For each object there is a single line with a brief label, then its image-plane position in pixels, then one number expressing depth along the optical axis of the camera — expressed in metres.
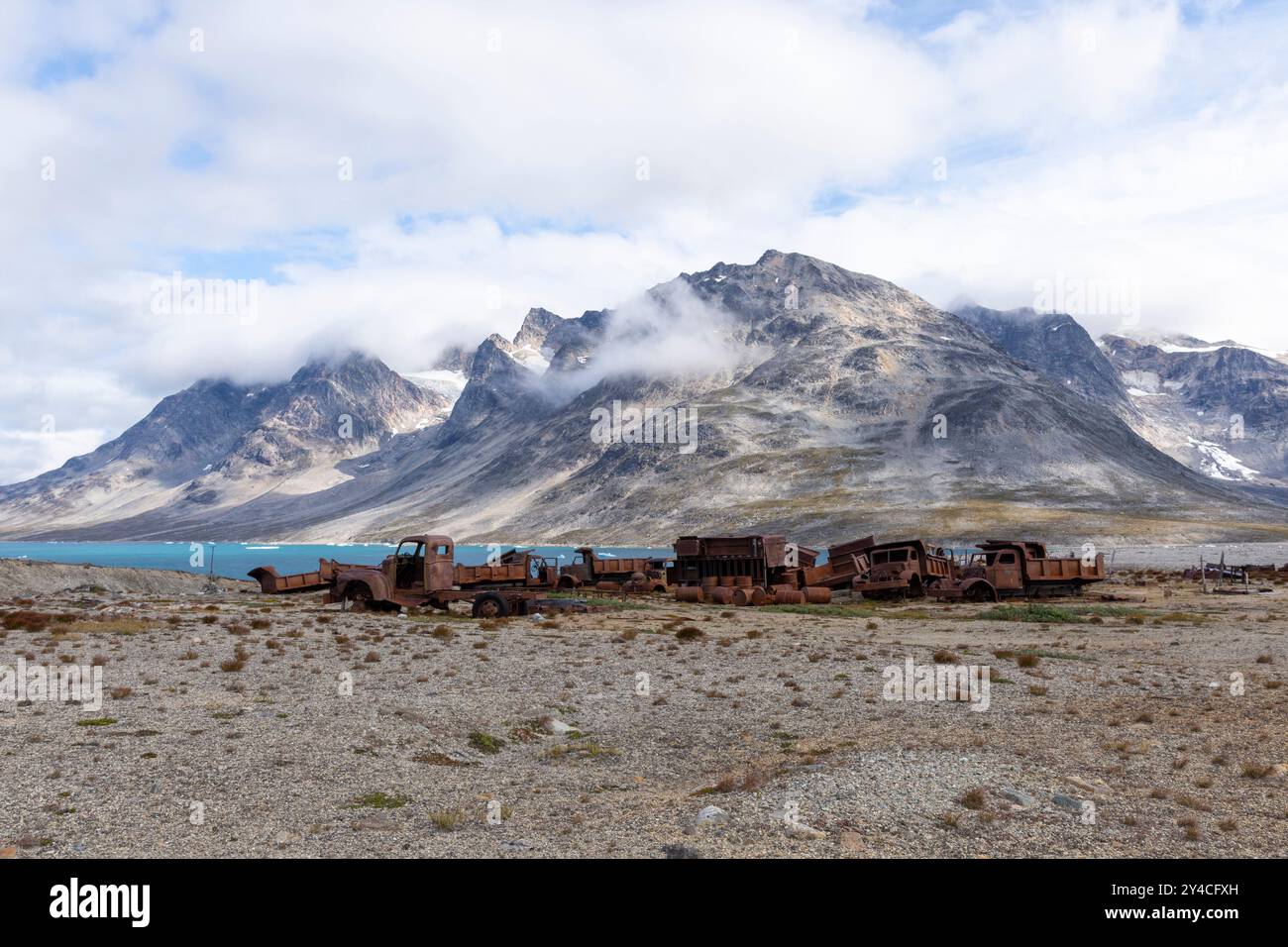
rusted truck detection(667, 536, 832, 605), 52.83
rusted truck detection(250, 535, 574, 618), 40.34
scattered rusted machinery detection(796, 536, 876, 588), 54.00
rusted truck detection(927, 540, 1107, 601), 50.78
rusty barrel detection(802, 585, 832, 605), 51.44
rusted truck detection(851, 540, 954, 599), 51.62
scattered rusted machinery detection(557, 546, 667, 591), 58.41
